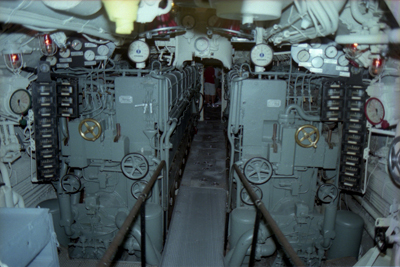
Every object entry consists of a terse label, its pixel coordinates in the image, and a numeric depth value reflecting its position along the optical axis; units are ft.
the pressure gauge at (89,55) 15.55
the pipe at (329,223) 13.75
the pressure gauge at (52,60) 15.60
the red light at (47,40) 12.55
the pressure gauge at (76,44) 15.49
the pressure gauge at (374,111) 11.94
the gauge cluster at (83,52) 15.48
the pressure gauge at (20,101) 13.14
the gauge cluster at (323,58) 14.23
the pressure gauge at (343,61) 14.11
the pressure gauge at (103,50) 15.44
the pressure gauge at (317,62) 14.51
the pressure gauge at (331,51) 14.28
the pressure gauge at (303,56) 14.75
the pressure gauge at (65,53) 15.60
